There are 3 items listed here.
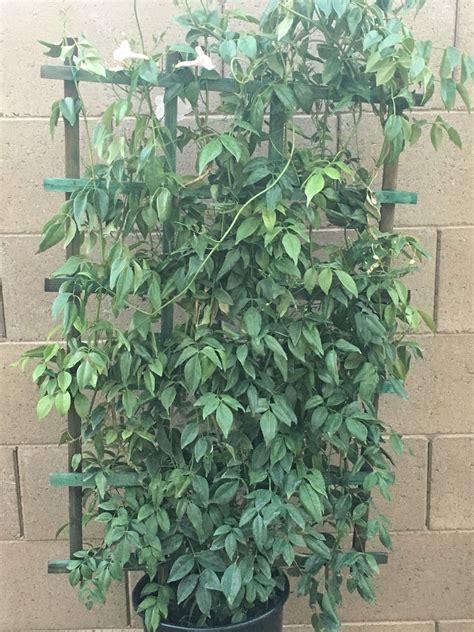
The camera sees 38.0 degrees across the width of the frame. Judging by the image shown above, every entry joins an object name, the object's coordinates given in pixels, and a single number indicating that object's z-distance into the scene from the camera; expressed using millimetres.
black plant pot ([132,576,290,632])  1454
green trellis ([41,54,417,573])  1362
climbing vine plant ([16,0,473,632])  1308
